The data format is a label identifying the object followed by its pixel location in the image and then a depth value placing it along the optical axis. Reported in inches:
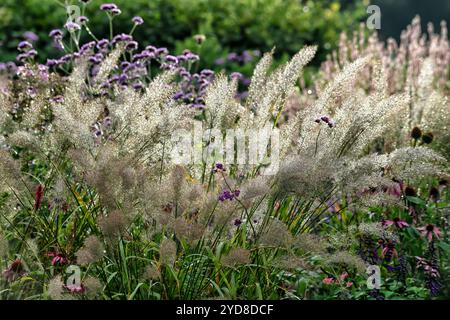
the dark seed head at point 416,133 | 178.4
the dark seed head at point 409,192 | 164.1
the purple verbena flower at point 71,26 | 201.6
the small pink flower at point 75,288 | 119.4
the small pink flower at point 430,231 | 148.4
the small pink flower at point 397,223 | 150.7
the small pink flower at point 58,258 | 132.6
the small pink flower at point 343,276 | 151.2
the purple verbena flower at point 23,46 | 206.0
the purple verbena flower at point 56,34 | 206.9
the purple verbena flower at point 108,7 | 204.4
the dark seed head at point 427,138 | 178.5
